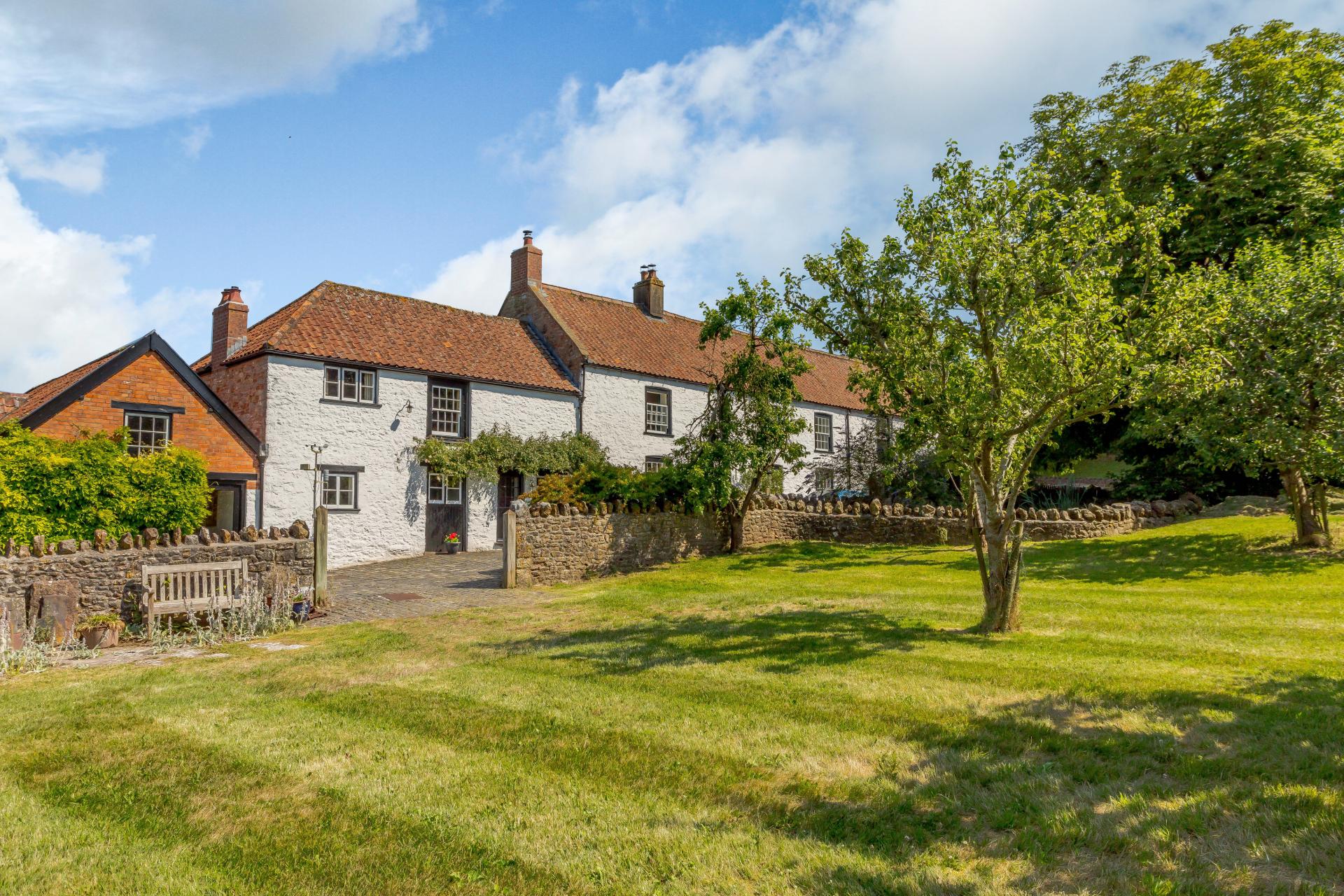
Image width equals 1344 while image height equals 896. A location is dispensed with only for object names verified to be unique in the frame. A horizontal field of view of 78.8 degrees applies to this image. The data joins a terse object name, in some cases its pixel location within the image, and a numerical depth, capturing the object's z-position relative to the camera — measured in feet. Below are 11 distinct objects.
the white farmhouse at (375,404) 73.61
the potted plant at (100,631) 39.14
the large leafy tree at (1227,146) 63.77
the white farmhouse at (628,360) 96.02
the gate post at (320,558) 48.73
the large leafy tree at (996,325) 31.78
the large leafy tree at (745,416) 70.69
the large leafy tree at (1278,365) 44.70
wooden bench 41.11
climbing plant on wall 81.76
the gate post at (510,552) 59.00
